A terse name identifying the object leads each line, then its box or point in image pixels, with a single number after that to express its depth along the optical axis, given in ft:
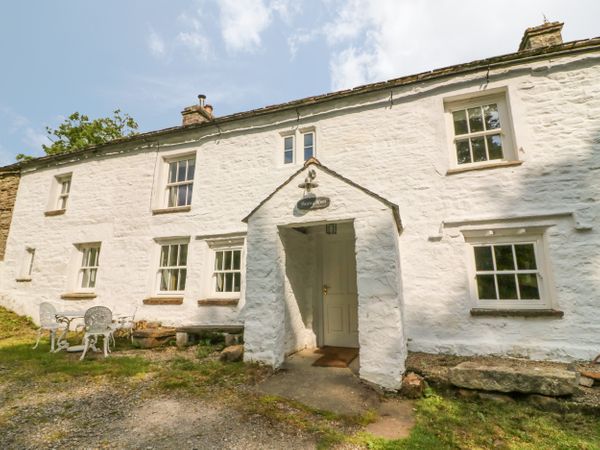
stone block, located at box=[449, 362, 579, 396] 13.50
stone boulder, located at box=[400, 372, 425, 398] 14.90
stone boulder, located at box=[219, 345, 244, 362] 19.94
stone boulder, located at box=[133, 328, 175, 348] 24.53
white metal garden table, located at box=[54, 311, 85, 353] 23.81
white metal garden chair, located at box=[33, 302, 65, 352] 22.86
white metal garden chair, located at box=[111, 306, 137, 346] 26.21
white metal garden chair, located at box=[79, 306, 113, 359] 22.02
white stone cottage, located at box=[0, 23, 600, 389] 17.94
